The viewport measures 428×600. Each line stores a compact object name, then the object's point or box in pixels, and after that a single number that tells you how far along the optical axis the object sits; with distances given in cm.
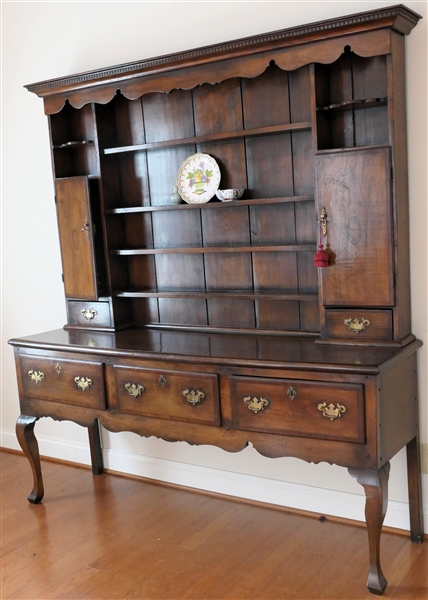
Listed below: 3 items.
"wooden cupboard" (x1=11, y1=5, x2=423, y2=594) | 237
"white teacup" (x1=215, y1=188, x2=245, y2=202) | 281
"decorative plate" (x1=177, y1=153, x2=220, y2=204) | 293
